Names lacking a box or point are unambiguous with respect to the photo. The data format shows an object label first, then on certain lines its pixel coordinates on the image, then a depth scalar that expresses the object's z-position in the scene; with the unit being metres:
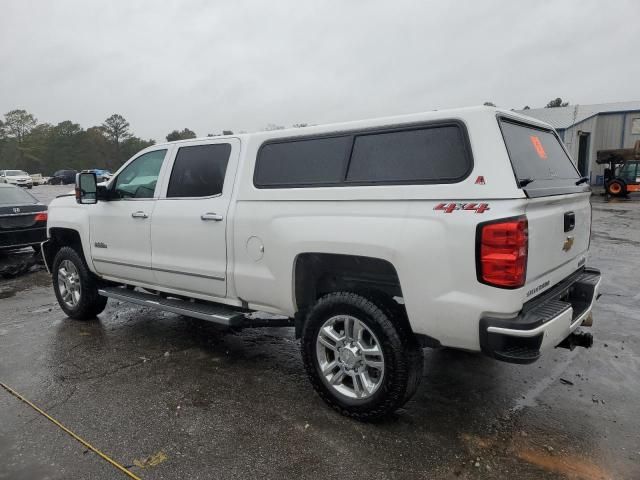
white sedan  39.78
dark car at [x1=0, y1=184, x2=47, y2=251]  8.43
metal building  31.47
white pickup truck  2.68
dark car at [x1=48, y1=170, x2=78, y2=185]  48.16
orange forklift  24.30
